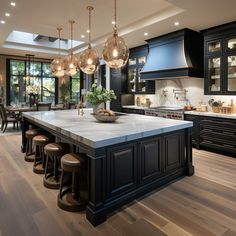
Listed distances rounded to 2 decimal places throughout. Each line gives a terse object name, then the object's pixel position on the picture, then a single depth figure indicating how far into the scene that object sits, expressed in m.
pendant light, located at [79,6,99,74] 4.34
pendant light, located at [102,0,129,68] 3.45
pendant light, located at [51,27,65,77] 5.38
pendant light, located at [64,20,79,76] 5.26
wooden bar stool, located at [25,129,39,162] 3.98
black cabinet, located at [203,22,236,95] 4.73
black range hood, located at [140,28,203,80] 5.17
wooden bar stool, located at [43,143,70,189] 2.98
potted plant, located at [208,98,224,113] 5.07
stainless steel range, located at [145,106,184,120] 5.49
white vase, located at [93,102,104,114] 3.95
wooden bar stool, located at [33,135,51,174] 3.53
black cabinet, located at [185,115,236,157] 4.51
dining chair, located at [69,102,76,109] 8.66
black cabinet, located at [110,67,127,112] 7.54
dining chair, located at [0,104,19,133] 7.23
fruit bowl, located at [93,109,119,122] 3.36
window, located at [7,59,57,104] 10.12
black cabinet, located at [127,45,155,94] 6.87
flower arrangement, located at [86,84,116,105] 3.83
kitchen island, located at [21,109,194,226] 2.32
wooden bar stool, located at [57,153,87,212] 2.47
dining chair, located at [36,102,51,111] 7.55
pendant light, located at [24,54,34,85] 10.18
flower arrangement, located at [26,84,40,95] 9.06
